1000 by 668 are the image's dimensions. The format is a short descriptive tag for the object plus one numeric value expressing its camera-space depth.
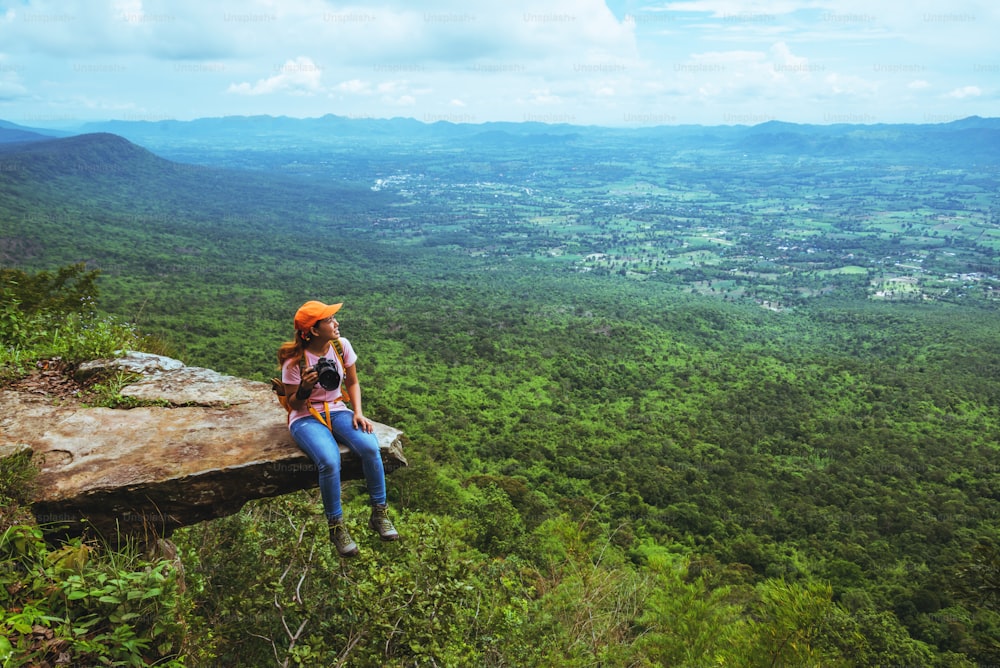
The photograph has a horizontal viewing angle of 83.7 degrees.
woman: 5.66
